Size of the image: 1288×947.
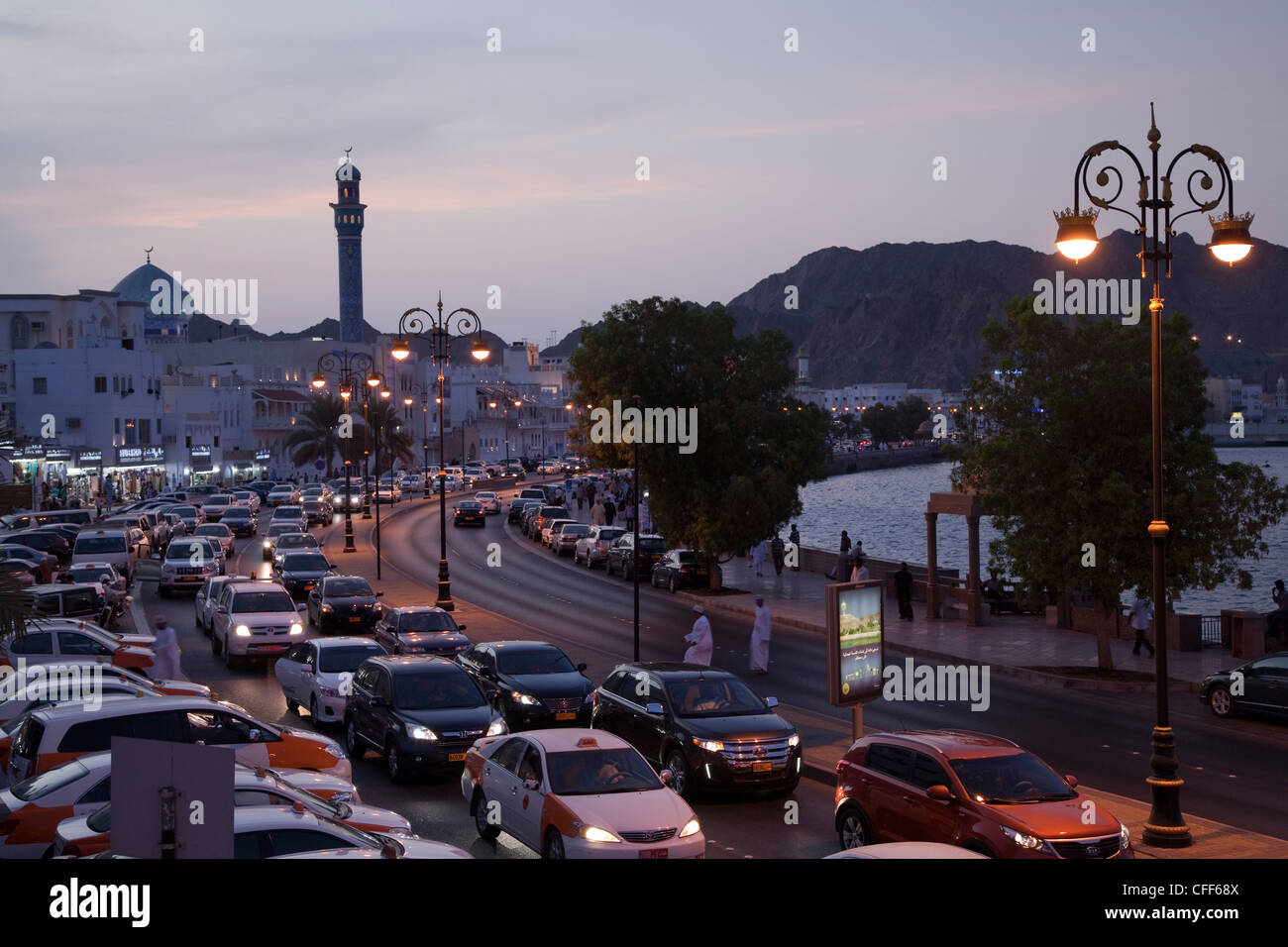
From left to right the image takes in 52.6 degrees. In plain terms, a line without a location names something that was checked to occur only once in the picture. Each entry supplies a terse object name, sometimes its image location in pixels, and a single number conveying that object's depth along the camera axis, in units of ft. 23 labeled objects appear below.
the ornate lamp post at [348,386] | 177.78
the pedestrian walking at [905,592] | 116.26
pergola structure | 111.65
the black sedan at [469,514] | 236.84
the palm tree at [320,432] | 330.34
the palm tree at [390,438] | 325.87
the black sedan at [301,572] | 125.70
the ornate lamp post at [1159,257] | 45.98
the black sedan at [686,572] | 146.30
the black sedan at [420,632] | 84.89
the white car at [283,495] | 274.77
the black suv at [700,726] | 53.11
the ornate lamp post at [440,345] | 115.65
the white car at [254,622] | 89.71
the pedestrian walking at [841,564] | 144.34
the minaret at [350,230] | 602.03
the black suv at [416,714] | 56.49
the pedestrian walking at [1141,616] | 96.22
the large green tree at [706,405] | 139.64
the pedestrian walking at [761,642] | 87.10
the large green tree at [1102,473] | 87.61
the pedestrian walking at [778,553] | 161.58
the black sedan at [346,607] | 105.40
